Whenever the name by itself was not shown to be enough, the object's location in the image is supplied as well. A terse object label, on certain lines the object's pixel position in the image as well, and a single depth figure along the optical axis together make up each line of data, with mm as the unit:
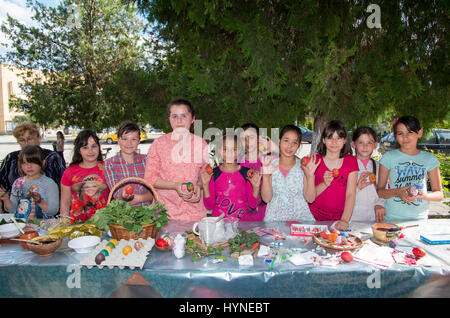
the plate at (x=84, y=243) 2015
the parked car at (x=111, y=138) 22714
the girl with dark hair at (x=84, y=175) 2938
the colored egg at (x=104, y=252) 1894
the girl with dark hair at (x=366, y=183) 2850
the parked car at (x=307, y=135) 19758
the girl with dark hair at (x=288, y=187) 2752
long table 1756
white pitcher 2012
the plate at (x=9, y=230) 2238
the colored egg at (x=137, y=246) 1985
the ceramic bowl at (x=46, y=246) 1954
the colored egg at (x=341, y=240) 2021
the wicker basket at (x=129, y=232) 2105
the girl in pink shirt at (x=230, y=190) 2754
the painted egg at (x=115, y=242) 2045
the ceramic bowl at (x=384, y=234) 2125
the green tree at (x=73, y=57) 9008
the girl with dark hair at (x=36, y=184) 3111
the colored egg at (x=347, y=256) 1826
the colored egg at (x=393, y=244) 2044
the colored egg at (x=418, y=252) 1895
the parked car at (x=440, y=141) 10375
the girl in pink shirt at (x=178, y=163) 2697
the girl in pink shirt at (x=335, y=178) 2650
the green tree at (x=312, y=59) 3180
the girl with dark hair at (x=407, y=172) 2775
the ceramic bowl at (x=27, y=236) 2095
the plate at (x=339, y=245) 1968
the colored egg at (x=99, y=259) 1819
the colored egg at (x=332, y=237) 2059
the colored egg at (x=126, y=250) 1913
